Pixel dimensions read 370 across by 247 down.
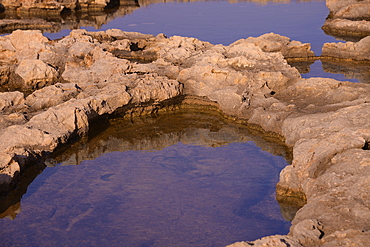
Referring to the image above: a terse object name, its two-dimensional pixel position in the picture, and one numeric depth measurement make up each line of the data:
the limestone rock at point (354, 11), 27.38
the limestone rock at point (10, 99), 12.48
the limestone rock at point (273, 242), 6.49
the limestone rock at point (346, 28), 24.05
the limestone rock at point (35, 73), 15.73
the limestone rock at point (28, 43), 17.05
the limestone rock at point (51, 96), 12.59
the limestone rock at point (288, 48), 19.38
